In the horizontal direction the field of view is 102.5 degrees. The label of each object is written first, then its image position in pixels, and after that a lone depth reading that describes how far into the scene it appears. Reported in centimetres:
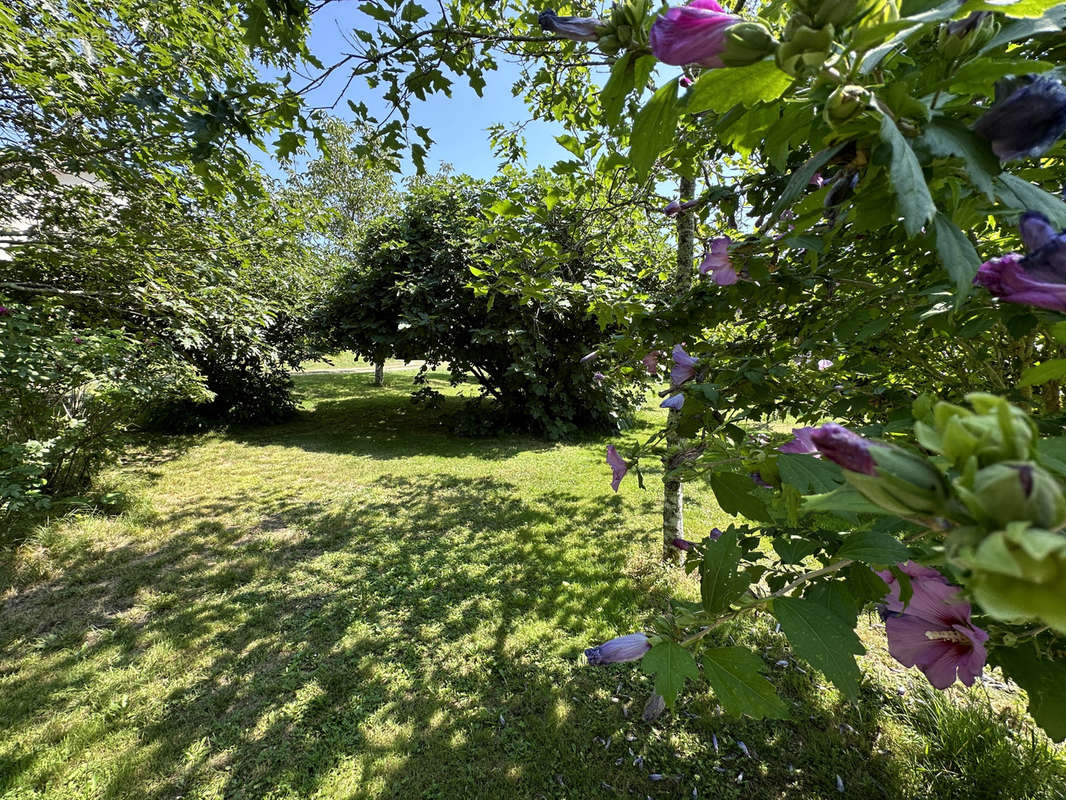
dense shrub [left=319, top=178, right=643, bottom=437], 784
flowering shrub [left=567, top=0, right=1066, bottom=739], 32
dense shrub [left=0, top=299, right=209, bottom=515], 359
